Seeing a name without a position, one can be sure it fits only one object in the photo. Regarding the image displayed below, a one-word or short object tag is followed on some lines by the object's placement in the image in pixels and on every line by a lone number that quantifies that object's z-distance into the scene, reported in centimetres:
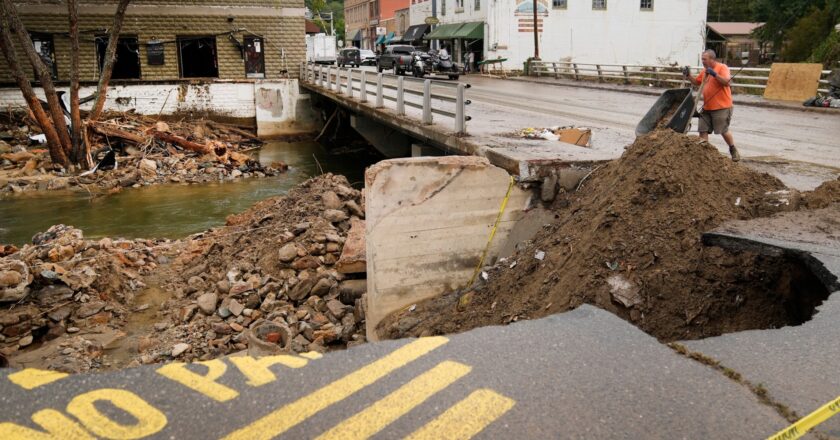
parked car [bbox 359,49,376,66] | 5036
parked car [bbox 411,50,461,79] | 3262
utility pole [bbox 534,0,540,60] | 4050
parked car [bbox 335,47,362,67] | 4781
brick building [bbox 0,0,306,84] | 2834
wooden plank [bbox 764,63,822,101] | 2011
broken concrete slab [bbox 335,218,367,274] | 939
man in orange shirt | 915
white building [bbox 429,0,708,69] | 4400
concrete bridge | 881
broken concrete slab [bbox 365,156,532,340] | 785
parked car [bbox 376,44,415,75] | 3366
